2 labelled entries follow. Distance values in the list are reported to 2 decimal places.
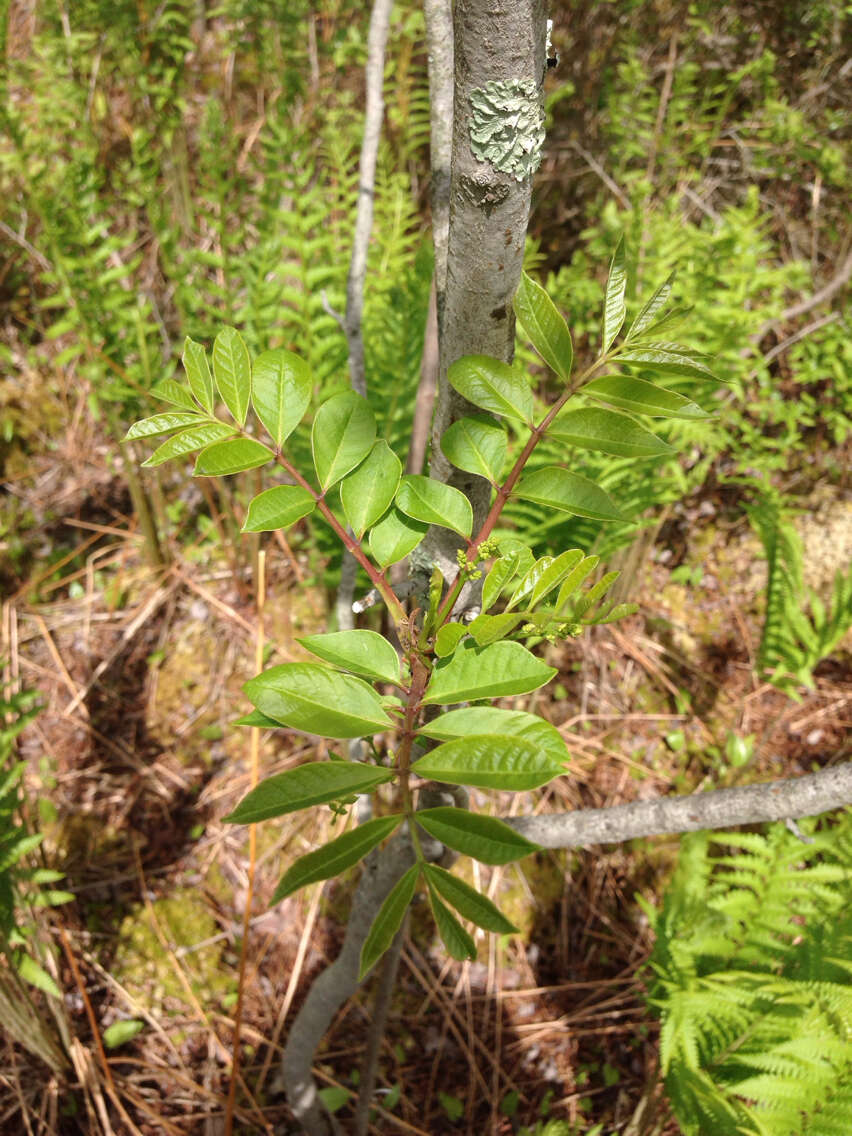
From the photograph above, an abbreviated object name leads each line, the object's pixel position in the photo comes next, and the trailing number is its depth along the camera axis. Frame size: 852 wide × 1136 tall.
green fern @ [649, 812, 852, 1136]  1.10
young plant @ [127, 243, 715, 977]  0.46
